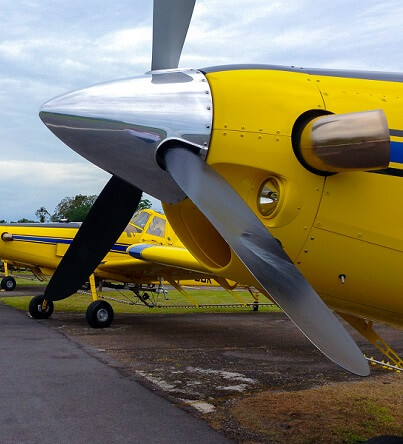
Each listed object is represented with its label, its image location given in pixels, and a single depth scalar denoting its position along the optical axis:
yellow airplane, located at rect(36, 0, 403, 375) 2.94
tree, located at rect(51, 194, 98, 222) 74.48
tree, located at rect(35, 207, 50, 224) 84.89
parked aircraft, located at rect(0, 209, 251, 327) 12.27
